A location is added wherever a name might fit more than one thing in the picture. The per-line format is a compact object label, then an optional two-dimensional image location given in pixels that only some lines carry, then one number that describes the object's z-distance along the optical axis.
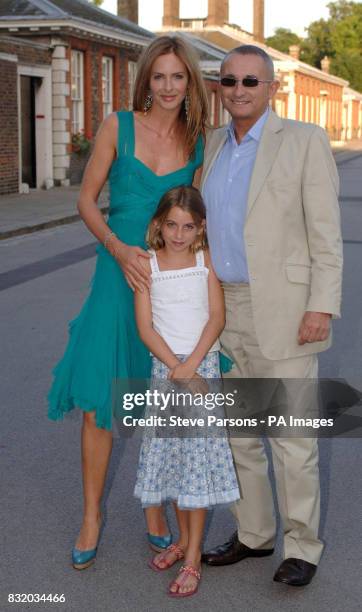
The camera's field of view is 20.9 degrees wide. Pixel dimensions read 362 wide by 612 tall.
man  3.41
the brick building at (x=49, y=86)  22.30
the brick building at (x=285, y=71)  59.47
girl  3.49
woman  3.60
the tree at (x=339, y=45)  102.06
